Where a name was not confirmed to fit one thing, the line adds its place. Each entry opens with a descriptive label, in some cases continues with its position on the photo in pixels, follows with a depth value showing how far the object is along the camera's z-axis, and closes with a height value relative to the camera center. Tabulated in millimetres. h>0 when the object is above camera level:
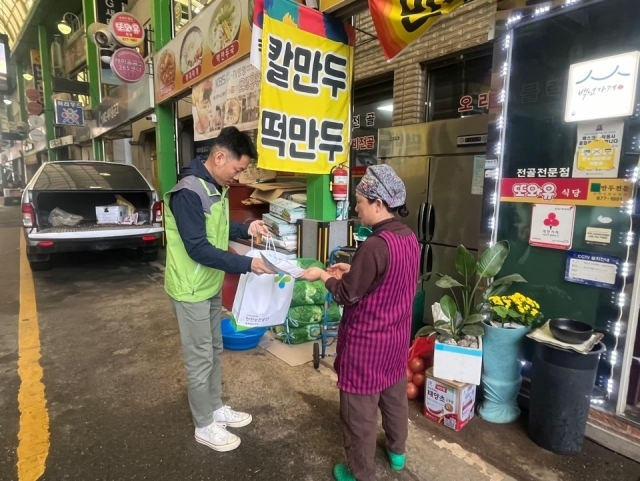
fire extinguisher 4074 +139
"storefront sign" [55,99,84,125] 13586 +2706
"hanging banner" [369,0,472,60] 2846 +1372
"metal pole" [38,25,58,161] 16156 +4952
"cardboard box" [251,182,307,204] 4785 +37
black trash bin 2297 -1196
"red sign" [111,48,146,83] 7996 +2625
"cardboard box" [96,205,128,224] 6637 -426
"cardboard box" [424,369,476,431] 2566 -1397
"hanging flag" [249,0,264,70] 3314 +1363
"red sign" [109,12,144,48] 8141 +3414
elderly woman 1806 -565
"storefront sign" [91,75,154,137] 8344 +2151
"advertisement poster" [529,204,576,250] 2605 -185
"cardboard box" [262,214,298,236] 4379 -392
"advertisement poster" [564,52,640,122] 2252 +680
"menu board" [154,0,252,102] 5055 +2231
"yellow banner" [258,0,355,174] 3461 +994
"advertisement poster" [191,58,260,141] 4789 +1258
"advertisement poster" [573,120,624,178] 2354 +316
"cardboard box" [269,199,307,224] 4363 -200
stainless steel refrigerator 4133 +143
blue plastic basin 3678 -1403
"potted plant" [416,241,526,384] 2541 -906
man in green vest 2080 -365
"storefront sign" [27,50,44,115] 17688 +4884
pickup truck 5871 -362
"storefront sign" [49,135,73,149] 16031 +2016
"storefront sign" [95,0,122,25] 11016 +5164
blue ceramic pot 2629 -1210
